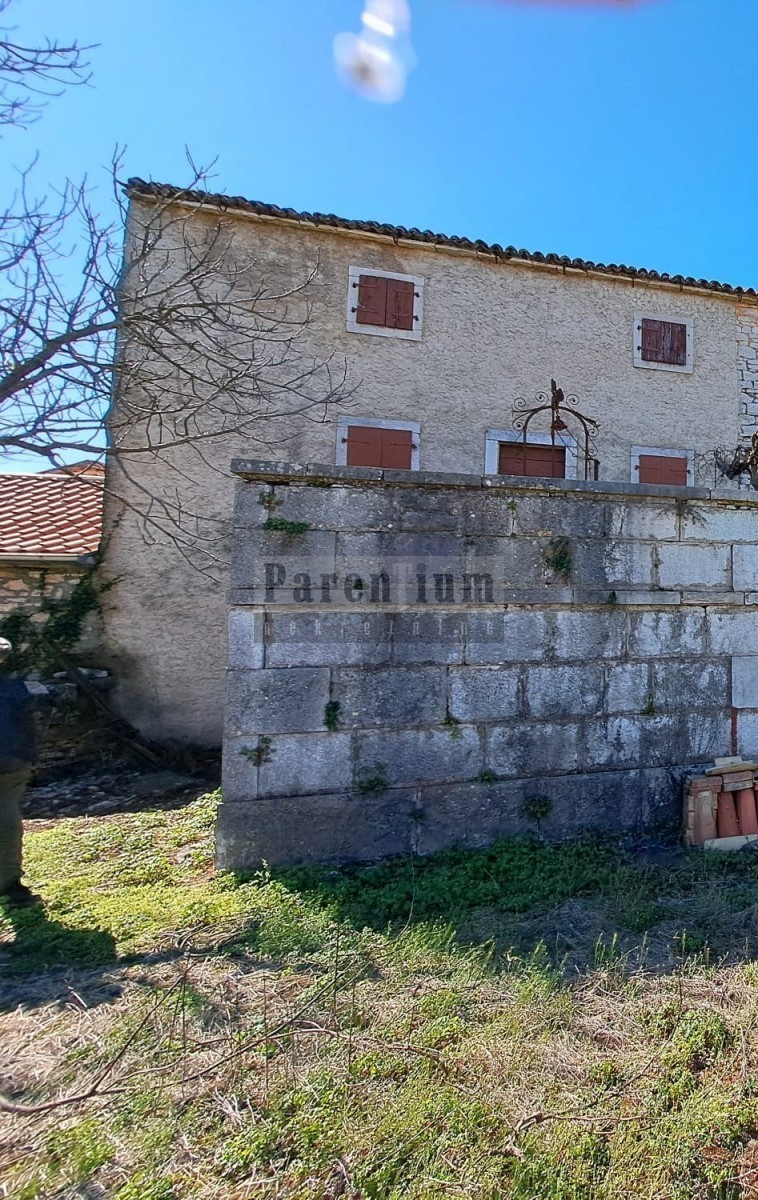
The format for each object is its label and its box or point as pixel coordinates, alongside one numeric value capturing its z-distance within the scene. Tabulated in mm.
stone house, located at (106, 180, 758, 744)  6824
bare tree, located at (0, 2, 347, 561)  6785
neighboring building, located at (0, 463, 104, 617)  6523
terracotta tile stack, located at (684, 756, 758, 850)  3639
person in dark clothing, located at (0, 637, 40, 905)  2906
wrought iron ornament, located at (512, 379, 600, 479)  7969
